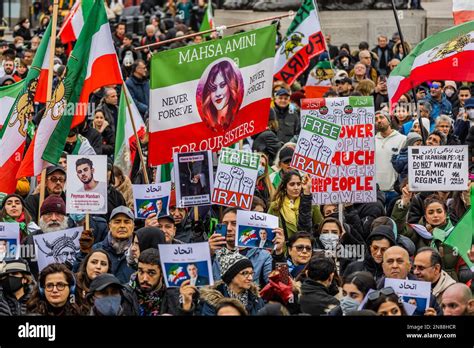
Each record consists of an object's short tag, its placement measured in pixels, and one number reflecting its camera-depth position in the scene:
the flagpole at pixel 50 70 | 16.45
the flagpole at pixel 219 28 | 17.21
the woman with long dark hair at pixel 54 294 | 12.77
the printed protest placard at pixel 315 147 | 15.97
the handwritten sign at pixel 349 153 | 16.11
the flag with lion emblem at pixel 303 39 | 21.22
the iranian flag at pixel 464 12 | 18.17
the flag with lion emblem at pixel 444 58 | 16.77
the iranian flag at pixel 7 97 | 17.97
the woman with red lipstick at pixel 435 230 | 14.93
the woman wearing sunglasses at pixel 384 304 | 12.04
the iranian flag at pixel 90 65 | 16.92
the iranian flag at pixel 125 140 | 18.36
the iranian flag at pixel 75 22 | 18.76
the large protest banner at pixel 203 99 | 16.42
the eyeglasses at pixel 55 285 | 12.82
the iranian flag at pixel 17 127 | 16.84
